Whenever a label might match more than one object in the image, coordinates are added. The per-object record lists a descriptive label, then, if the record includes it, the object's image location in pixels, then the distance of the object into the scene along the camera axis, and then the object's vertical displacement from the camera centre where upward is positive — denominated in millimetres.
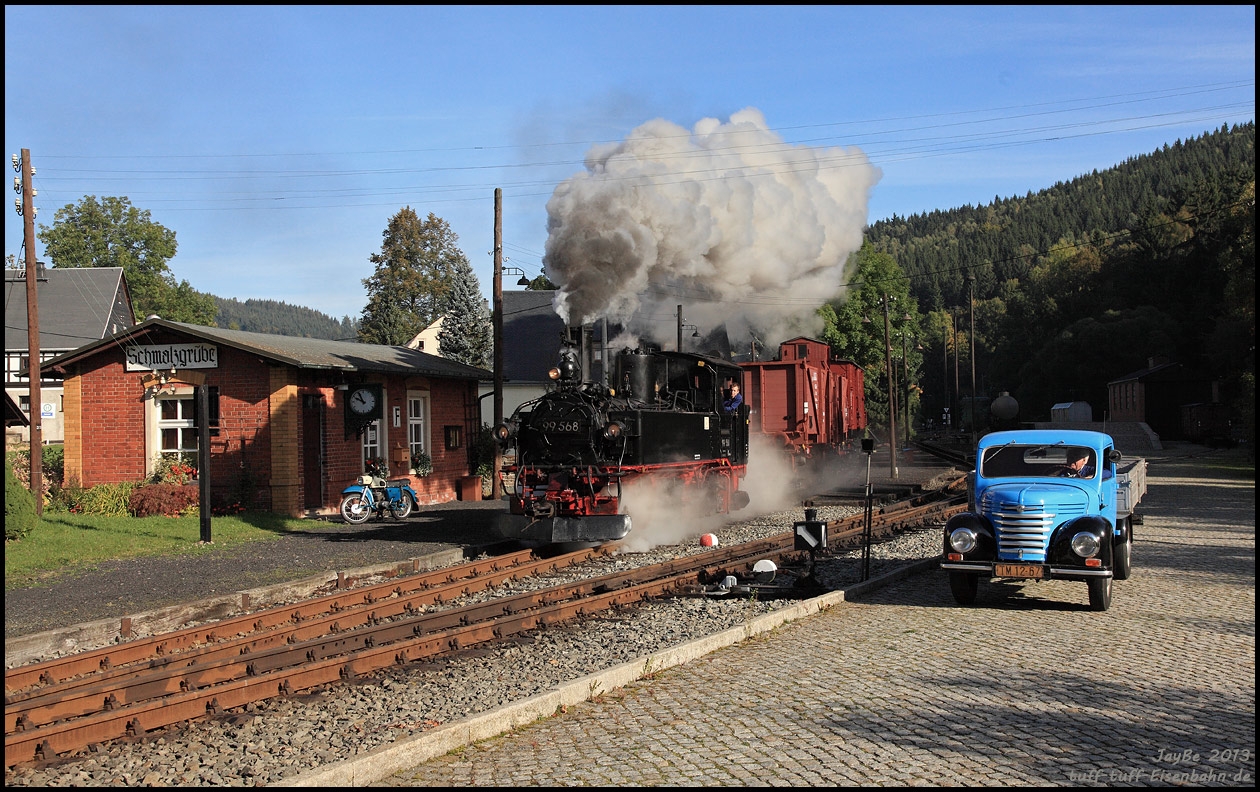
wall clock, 18859 +637
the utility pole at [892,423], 29250 -119
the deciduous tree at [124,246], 60469 +12513
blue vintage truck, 9180 -1027
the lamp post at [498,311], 20917 +2587
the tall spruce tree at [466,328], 47906 +5184
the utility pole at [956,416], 76975 +145
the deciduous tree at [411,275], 61344 +10170
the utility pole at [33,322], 17000 +2278
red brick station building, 17719 +476
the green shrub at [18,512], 13164 -1002
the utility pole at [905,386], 47469 +1703
